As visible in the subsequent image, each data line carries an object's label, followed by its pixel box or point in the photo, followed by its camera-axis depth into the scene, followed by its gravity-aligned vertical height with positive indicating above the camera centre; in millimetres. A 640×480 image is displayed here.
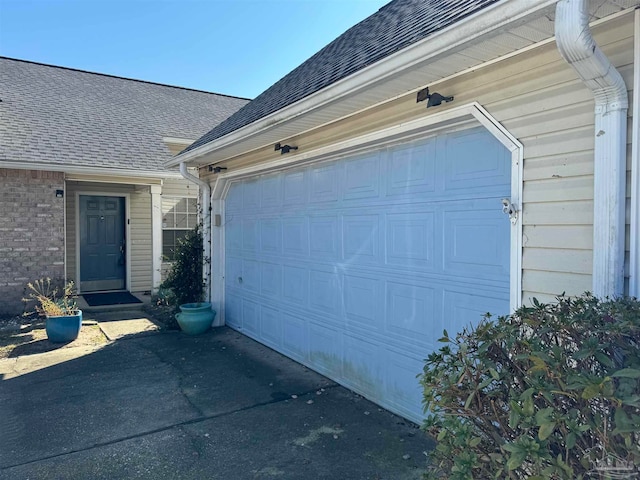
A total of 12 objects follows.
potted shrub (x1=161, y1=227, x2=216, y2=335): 8164 -822
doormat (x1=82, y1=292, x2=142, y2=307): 9522 -1553
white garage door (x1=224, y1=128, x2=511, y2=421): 3520 -260
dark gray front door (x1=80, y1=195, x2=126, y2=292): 10344 -349
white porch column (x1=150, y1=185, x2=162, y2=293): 10531 -152
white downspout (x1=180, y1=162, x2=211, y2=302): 7996 +14
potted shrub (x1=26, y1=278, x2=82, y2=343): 6742 -1376
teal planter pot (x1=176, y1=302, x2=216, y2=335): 7371 -1482
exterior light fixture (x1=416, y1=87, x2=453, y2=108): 3600 +1073
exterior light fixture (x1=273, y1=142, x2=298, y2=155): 5727 +1046
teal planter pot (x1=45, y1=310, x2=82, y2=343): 6730 -1498
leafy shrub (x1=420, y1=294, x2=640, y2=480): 1511 -636
